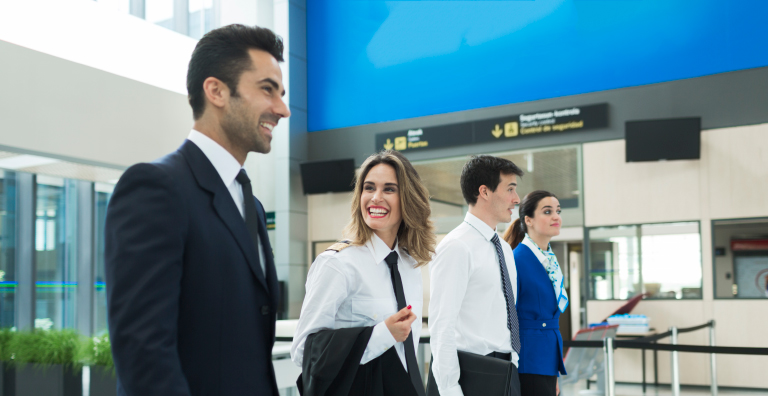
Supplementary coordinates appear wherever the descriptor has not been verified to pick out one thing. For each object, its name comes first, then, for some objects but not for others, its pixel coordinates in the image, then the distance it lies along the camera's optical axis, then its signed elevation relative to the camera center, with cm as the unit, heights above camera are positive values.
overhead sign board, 909 +152
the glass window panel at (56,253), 832 -35
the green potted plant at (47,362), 477 -108
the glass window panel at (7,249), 777 -26
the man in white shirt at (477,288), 266 -29
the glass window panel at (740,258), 792 -48
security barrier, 412 -88
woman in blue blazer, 301 -41
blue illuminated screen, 852 +276
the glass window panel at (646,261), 834 -54
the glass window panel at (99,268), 915 -60
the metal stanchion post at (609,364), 430 -100
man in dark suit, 112 -4
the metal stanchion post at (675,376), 546 -139
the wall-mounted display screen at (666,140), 821 +112
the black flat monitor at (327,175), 1116 +92
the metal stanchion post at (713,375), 695 -174
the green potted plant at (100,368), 467 -107
